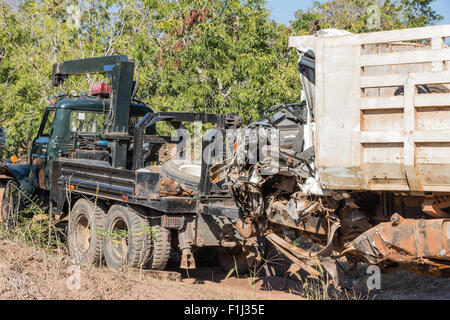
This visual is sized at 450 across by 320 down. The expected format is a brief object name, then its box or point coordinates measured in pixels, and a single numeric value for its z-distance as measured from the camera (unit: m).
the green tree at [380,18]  15.03
